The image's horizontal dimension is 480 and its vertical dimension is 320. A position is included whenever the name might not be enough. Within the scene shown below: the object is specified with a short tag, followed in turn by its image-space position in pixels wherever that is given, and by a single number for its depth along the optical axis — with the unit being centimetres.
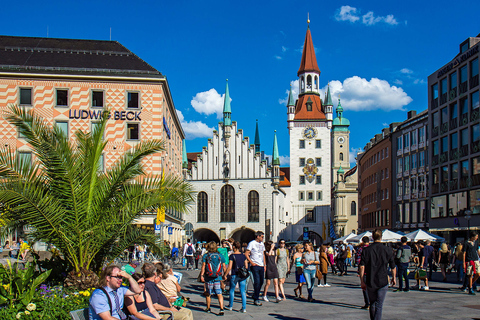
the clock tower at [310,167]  8469
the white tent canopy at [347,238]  3435
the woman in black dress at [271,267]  1392
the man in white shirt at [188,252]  2875
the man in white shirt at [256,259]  1328
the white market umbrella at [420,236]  2673
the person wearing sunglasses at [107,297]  680
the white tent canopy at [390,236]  2796
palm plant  1105
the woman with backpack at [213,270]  1162
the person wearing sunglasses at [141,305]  754
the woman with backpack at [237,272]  1227
